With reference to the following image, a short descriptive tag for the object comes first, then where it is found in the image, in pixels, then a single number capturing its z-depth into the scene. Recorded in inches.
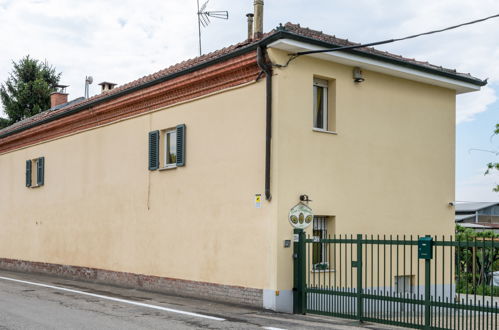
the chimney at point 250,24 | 689.0
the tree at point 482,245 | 370.6
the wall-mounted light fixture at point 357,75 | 571.8
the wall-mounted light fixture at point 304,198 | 534.6
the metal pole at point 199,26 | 812.4
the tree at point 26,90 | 1844.2
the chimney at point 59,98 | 1190.3
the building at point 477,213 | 2054.6
